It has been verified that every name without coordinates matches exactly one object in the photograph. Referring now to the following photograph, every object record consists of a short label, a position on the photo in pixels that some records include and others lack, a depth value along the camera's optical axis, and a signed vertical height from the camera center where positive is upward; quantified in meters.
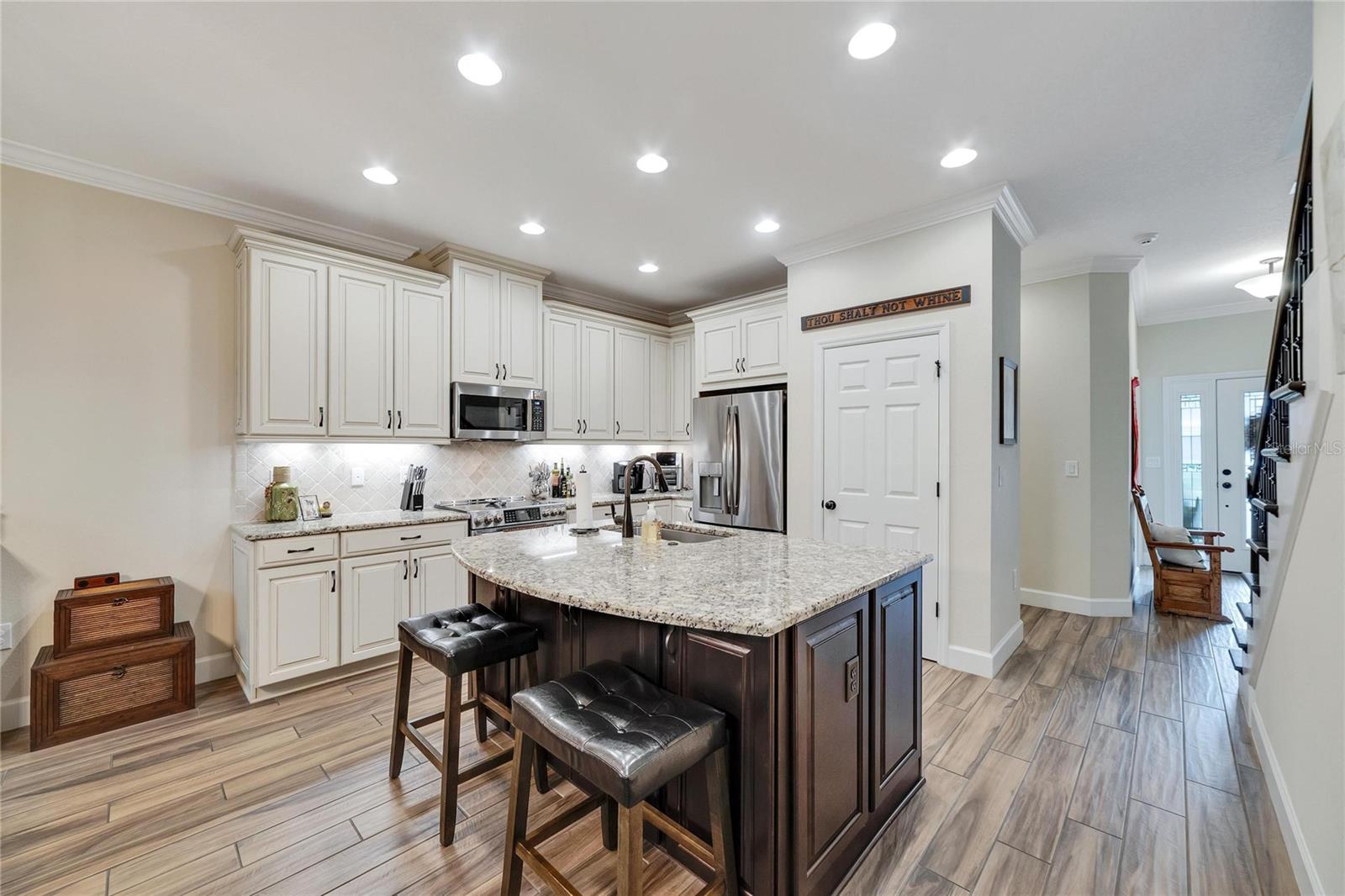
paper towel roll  2.53 -0.22
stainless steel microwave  3.88 +0.30
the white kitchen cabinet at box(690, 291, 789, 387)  4.20 +0.91
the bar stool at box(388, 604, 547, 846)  1.81 -0.74
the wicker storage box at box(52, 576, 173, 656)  2.53 -0.81
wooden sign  3.17 +0.92
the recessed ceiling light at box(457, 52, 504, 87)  2.02 +1.49
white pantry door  3.29 +0.02
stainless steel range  3.63 -0.44
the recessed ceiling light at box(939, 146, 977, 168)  2.63 +1.48
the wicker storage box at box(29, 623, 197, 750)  2.43 -1.13
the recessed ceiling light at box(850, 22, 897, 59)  1.86 +1.48
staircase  1.99 +0.25
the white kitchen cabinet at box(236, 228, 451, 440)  3.07 +0.69
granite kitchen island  1.43 -0.65
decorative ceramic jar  3.20 -0.29
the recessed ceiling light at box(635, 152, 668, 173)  2.70 +1.49
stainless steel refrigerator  4.03 -0.07
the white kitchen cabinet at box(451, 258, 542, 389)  3.90 +0.97
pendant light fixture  4.03 +1.27
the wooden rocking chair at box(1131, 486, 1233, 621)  4.09 -1.06
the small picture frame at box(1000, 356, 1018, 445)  3.24 +0.31
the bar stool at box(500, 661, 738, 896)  1.21 -0.73
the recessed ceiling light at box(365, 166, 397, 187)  2.81 +1.49
